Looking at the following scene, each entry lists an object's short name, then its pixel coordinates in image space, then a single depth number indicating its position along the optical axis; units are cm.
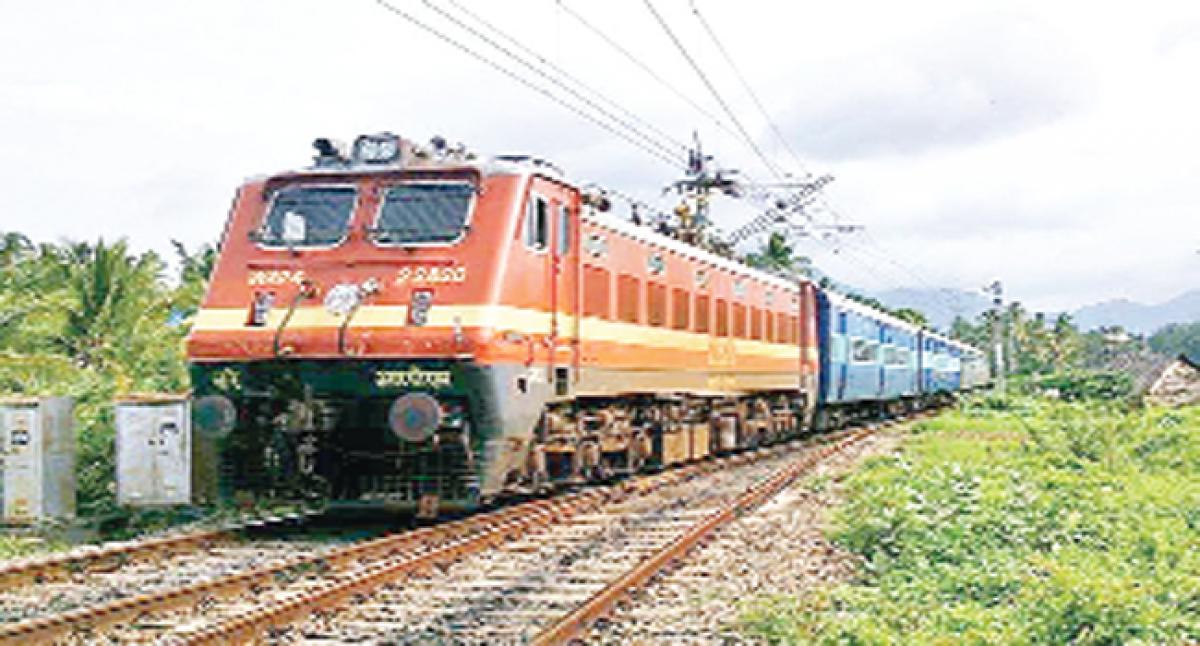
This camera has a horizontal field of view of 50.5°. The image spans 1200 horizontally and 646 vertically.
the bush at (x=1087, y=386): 5738
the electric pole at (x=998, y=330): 5411
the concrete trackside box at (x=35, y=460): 1374
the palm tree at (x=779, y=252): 5135
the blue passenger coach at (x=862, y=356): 2825
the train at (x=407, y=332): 1129
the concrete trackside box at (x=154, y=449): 1391
